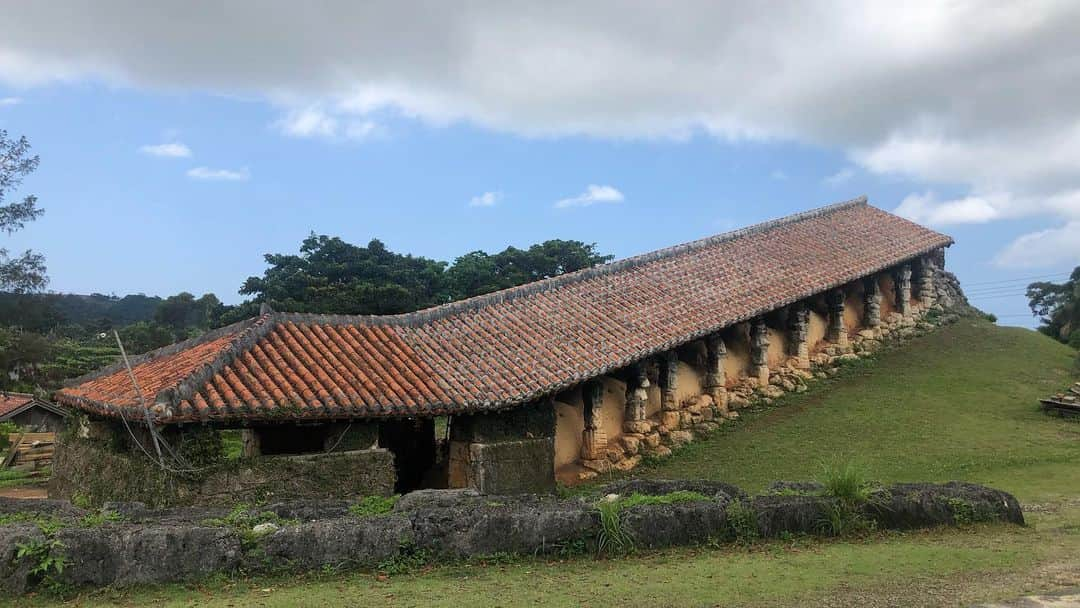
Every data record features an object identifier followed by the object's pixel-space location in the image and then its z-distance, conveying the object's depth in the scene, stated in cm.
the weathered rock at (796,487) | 875
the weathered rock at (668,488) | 868
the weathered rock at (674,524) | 736
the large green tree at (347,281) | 3031
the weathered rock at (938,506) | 826
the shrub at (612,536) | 718
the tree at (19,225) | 2877
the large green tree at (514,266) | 3575
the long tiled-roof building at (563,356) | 1075
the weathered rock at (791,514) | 779
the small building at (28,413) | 3216
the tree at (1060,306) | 3254
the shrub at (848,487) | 820
